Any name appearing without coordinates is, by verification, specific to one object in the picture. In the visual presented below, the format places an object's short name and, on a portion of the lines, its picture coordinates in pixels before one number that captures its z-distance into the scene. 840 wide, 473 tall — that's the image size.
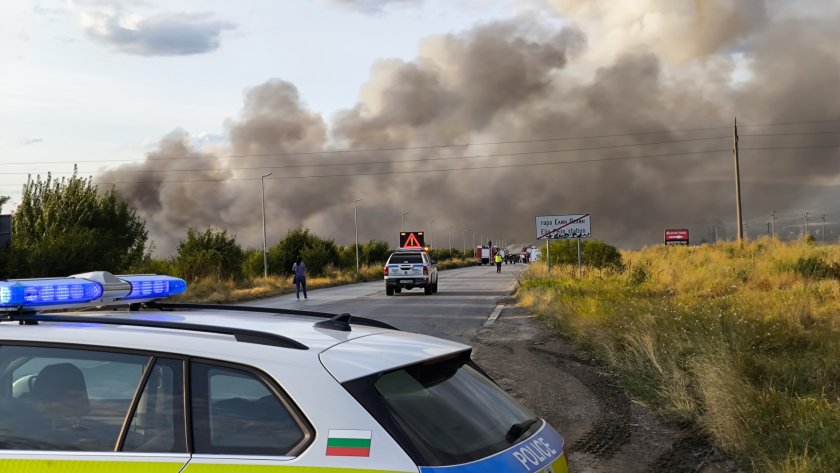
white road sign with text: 29.83
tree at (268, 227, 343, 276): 56.06
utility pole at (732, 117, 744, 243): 42.75
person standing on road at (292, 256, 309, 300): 31.22
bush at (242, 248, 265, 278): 54.33
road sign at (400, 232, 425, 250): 61.25
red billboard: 109.35
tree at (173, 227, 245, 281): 40.69
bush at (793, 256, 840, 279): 23.67
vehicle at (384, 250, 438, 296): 32.44
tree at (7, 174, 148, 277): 29.20
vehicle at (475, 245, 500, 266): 105.92
